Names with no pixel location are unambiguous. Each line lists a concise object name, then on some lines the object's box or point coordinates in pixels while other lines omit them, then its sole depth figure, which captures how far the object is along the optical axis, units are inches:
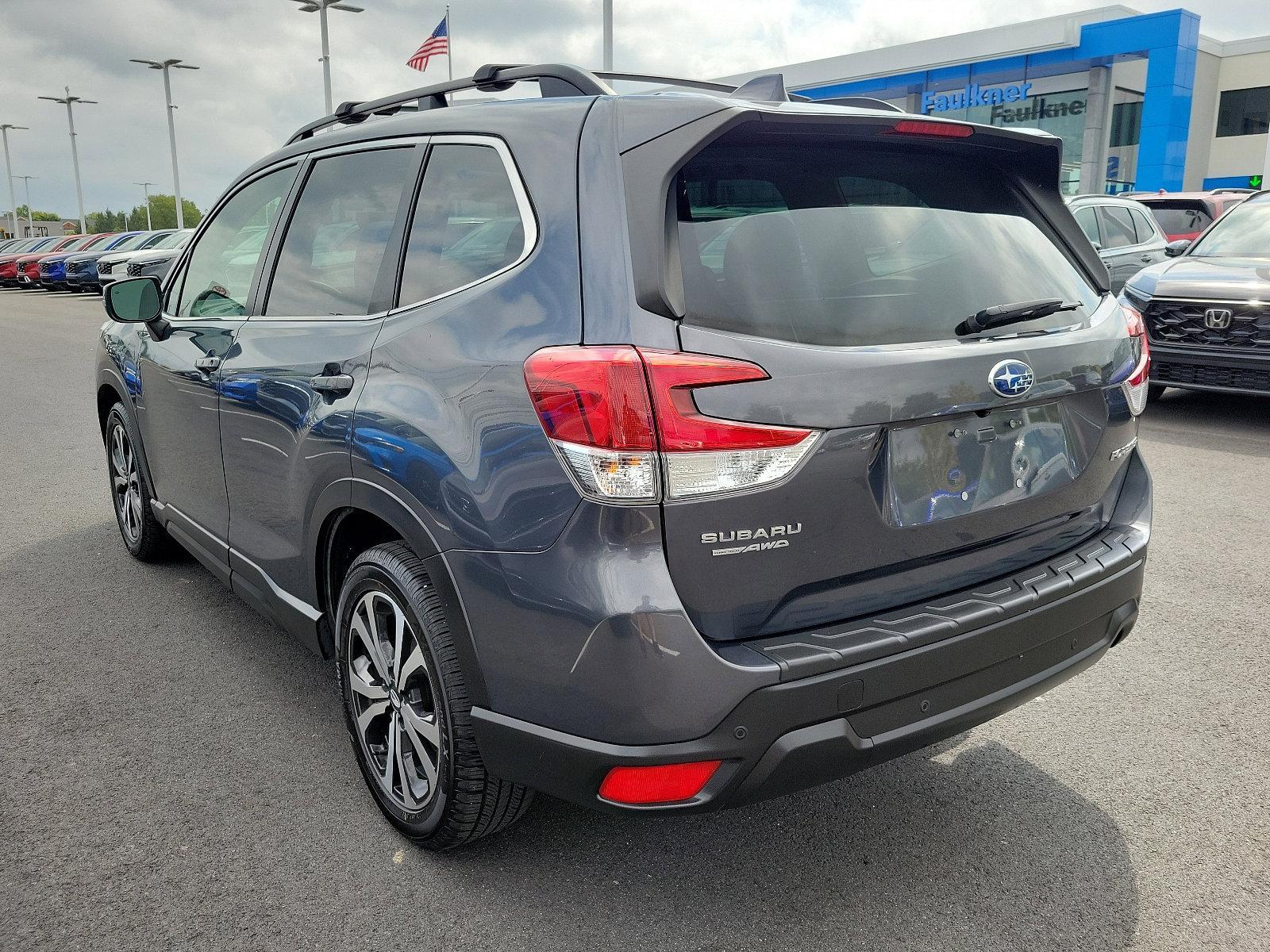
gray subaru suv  81.7
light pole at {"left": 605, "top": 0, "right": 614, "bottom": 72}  727.7
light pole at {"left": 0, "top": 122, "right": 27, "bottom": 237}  3117.6
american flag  860.0
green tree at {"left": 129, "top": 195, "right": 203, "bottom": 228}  4970.5
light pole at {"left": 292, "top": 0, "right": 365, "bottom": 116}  1254.9
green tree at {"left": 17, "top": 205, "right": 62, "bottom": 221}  6884.8
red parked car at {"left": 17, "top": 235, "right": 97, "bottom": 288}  1315.2
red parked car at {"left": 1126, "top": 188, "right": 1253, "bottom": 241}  546.3
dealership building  1369.3
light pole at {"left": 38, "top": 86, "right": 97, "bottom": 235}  2605.8
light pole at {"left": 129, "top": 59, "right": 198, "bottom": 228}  1959.9
